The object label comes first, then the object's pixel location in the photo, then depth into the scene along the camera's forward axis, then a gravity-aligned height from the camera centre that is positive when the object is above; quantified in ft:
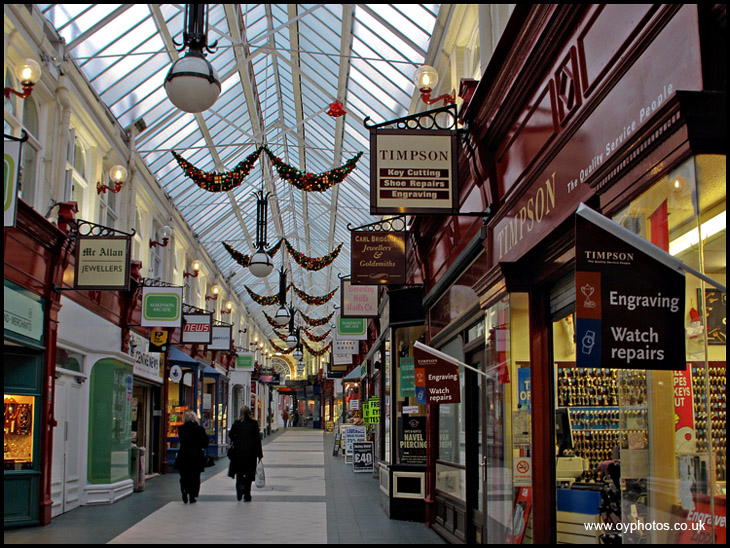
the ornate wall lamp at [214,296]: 90.60 +10.06
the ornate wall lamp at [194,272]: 77.15 +10.96
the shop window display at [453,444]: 30.37 -2.83
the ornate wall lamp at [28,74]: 31.12 +12.27
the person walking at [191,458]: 42.50 -4.36
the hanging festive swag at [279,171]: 45.75 +12.05
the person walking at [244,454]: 43.29 -4.22
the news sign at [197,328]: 63.21 +4.08
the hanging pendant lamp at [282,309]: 72.43 +6.51
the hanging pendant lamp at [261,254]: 50.88 +8.19
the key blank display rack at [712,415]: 11.85 -0.64
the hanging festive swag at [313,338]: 114.44 +6.28
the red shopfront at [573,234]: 12.05 +2.90
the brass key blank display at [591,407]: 22.09 -0.91
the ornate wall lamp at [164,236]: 63.93 +12.99
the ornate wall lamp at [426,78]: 33.55 +12.97
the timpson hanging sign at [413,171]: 24.84 +6.63
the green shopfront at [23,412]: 33.88 -1.49
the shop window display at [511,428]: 21.33 -1.48
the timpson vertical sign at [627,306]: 11.73 +1.05
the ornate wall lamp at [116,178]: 46.88 +12.19
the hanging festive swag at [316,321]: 99.51 +7.28
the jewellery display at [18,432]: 34.99 -2.38
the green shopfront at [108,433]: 43.47 -3.11
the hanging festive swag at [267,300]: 82.15 +8.45
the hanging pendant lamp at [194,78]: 22.62 +8.75
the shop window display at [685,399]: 11.89 -0.40
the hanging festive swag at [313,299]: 81.81 +8.36
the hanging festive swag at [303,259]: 63.58 +10.11
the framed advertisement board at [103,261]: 37.63 +5.70
